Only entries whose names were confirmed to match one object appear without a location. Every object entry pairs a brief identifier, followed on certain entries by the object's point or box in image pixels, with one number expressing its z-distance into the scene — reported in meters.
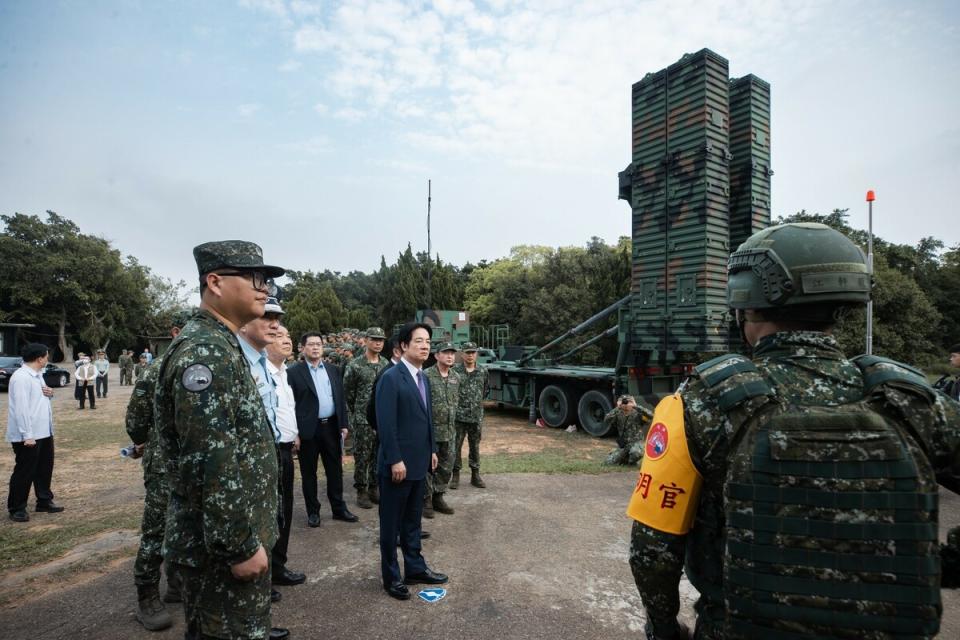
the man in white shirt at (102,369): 15.56
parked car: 18.44
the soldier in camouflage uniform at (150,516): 3.11
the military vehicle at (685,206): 8.23
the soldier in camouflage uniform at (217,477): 1.79
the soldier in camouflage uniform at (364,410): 5.61
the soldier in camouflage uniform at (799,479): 1.26
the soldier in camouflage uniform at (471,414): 6.22
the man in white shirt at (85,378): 13.51
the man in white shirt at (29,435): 5.18
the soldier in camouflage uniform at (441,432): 5.21
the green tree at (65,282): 32.91
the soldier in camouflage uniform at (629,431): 7.19
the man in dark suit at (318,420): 4.64
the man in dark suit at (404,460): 3.47
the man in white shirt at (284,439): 3.60
